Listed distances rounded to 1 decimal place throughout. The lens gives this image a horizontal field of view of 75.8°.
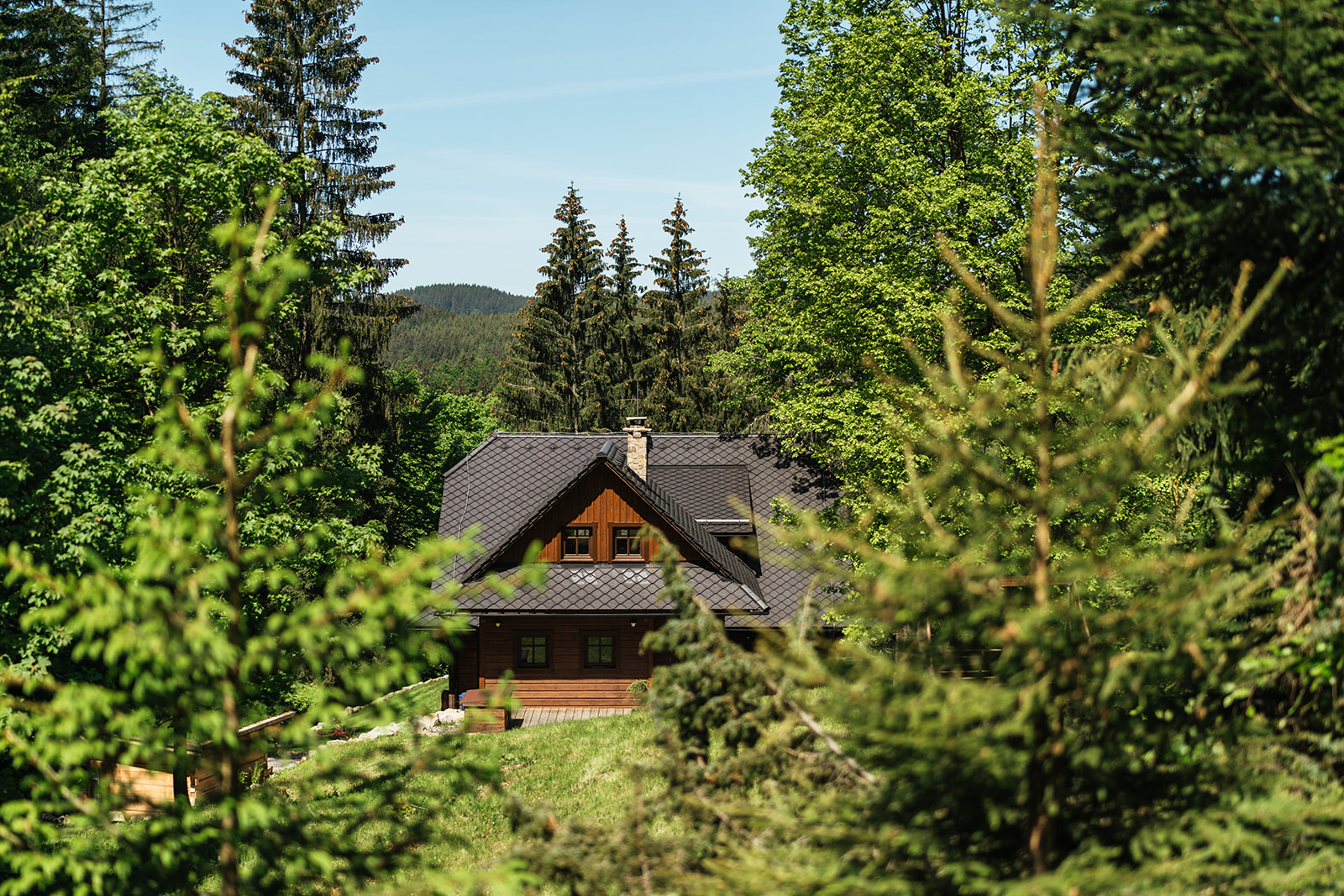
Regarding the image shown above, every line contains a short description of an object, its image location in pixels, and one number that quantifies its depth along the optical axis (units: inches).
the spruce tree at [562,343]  1795.0
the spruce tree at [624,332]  1836.9
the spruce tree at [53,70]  1131.3
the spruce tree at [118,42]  1336.1
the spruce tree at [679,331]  1808.6
